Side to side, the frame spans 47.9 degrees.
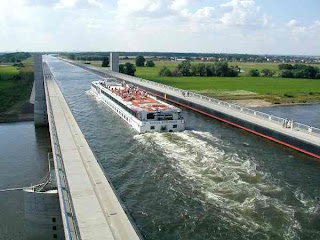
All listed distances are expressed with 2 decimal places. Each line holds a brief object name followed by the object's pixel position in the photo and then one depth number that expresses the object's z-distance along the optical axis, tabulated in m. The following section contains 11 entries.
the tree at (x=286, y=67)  177.27
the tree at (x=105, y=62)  189.38
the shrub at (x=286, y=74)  154.12
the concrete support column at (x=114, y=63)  145.69
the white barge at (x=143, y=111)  46.28
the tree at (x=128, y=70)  150.00
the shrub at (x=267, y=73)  160.35
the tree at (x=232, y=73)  156.12
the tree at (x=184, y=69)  157.68
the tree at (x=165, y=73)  154.38
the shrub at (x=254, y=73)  158.25
